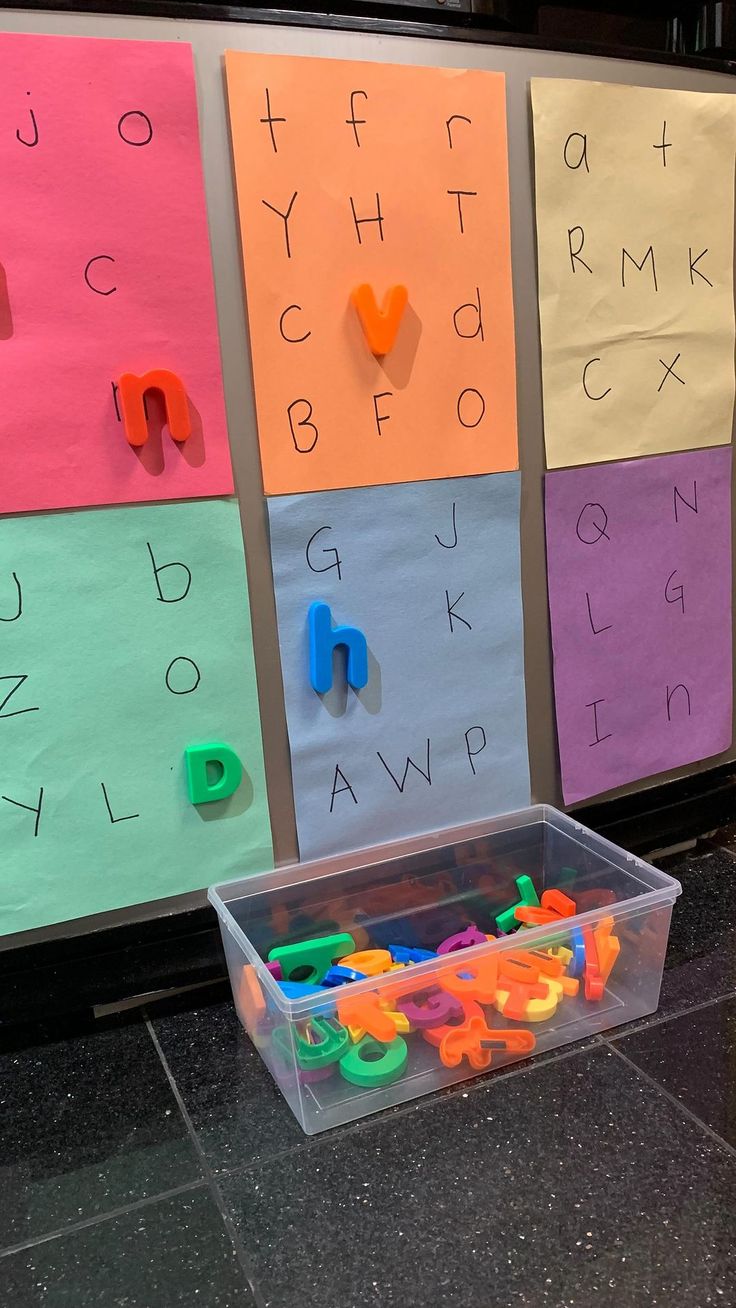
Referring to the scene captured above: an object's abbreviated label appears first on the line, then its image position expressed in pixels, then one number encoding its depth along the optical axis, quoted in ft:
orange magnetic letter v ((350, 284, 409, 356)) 1.86
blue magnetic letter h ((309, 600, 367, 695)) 1.96
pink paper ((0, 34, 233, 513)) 1.61
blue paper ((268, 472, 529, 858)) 1.96
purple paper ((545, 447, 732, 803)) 2.25
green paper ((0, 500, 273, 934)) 1.76
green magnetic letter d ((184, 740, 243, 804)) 1.91
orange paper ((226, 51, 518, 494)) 1.77
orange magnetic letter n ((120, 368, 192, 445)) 1.72
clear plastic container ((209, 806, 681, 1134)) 1.76
